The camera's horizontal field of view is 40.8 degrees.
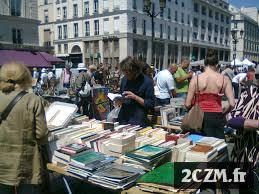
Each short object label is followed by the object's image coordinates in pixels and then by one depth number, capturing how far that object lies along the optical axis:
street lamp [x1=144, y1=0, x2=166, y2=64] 11.98
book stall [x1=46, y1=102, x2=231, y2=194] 2.96
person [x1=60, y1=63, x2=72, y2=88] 14.30
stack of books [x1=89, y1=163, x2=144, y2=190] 2.98
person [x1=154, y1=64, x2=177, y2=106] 7.97
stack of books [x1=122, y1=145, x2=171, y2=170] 3.21
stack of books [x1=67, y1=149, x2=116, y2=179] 3.21
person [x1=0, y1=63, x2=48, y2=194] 3.01
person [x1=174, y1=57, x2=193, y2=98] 8.45
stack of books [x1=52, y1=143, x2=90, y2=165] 3.49
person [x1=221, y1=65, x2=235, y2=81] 14.31
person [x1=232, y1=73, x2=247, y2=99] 14.62
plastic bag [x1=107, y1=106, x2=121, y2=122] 5.34
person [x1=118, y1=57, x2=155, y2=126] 4.77
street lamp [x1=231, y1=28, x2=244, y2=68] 22.66
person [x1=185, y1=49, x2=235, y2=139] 4.69
